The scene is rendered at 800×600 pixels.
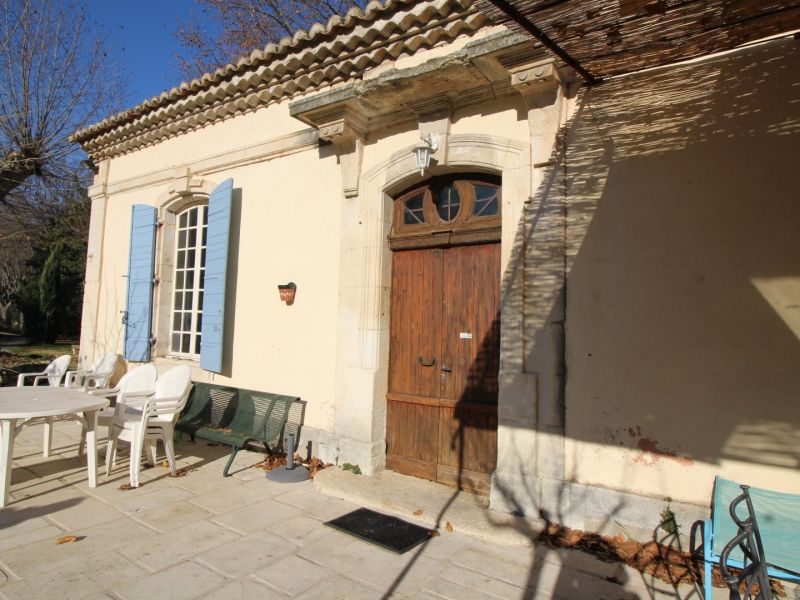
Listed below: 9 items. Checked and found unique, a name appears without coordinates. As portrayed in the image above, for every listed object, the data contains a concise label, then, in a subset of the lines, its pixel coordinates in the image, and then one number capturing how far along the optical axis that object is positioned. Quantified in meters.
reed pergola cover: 2.43
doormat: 3.08
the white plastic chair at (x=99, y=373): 5.73
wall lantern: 4.11
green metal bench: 4.50
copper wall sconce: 5.08
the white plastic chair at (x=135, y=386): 4.43
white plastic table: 3.48
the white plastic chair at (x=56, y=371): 5.66
